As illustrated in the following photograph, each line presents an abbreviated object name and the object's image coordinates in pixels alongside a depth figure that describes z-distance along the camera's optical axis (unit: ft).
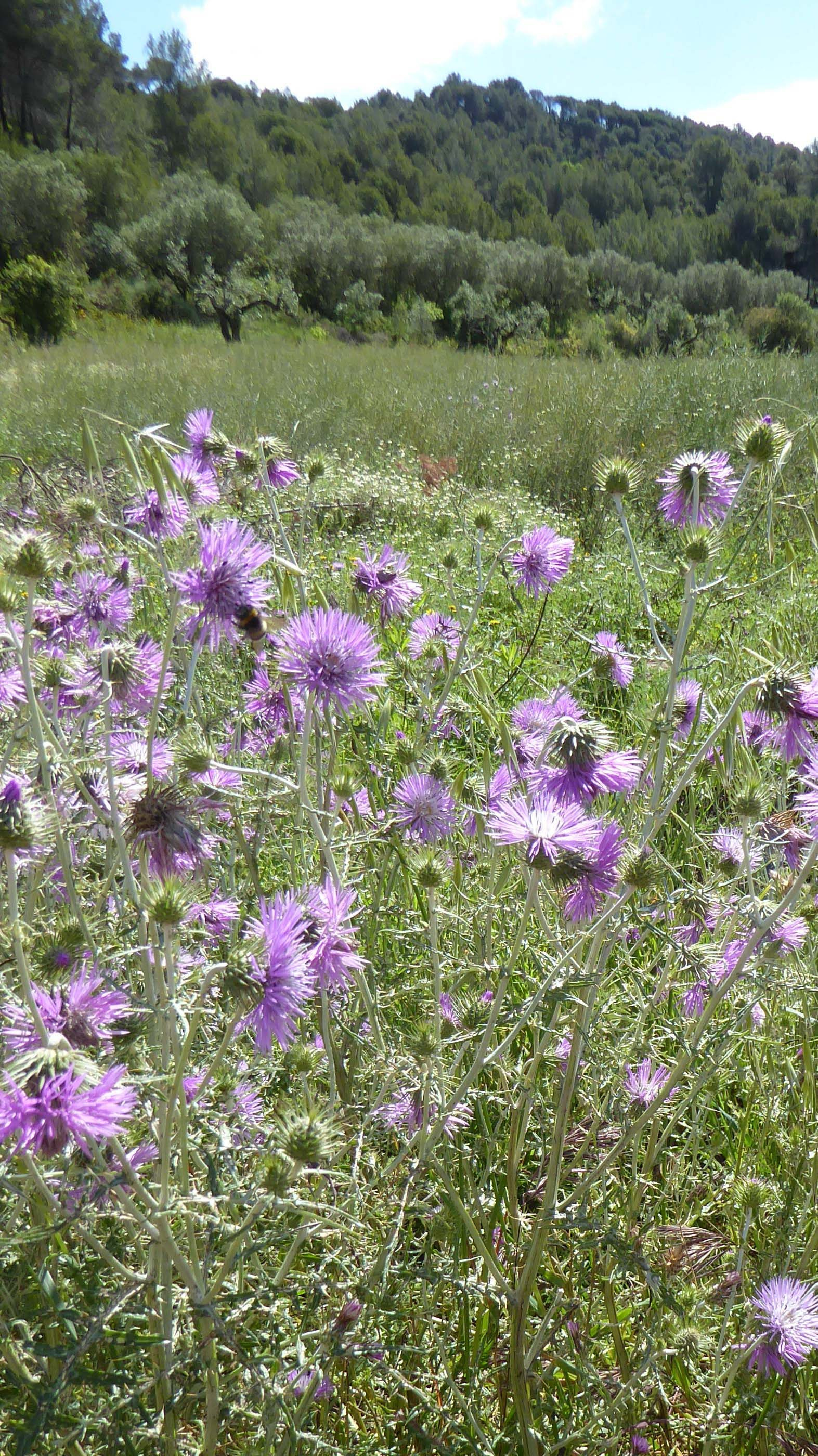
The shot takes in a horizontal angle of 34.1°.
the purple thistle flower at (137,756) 1.69
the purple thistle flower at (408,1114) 1.72
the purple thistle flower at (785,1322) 1.54
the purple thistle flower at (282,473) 2.54
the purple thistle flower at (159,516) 1.74
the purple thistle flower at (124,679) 1.78
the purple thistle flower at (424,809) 1.79
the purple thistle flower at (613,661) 1.96
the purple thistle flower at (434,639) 2.22
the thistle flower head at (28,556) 1.38
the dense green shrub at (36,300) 52.98
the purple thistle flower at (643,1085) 1.90
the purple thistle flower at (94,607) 1.96
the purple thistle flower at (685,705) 2.14
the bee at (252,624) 1.60
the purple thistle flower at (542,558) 2.30
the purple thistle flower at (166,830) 1.44
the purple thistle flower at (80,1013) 1.27
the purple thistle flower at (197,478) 1.86
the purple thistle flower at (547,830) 1.38
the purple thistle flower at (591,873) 1.44
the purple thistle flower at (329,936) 1.48
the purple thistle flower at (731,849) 1.86
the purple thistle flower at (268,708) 2.13
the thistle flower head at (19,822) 1.23
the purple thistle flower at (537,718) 1.88
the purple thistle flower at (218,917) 1.64
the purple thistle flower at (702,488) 1.96
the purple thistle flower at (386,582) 2.36
